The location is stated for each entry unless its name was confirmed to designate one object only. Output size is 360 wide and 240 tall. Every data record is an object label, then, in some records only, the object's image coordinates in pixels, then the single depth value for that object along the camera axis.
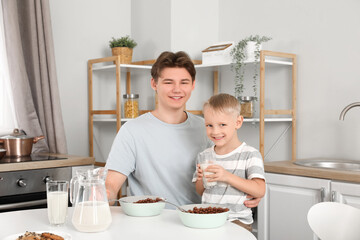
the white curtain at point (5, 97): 3.31
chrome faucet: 2.77
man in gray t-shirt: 2.13
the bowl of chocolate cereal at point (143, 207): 1.64
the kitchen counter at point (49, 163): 2.65
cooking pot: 2.94
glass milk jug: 1.45
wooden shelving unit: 3.10
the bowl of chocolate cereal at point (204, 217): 1.48
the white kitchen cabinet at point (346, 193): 2.39
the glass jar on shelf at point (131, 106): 3.59
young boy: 1.89
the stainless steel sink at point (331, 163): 2.87
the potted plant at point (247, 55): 3.19
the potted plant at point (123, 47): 3.64
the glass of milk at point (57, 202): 1.52
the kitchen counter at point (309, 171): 2.41
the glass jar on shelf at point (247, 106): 3.25
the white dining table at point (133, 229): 1.42
